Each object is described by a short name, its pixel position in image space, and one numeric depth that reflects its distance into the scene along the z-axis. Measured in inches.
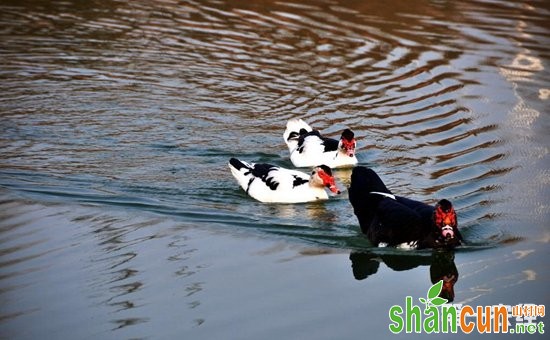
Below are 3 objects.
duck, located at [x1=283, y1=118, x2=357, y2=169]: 528.1
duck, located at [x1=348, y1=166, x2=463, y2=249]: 385.1
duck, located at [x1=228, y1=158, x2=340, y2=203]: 486.9
